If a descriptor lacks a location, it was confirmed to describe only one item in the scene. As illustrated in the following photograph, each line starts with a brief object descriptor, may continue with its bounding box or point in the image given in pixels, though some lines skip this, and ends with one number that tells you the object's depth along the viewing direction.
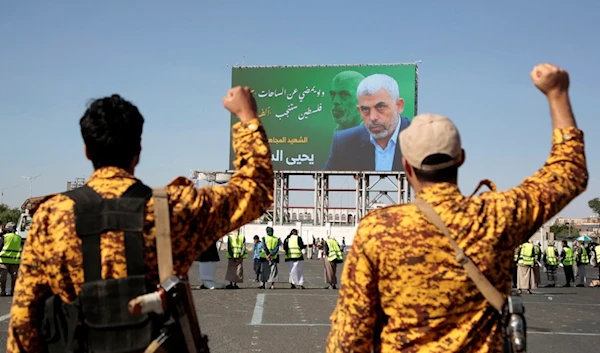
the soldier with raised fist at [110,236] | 2.40
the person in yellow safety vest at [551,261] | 25.41
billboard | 58.12
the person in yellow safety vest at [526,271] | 19.76
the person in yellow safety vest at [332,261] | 20.20
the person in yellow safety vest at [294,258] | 19.97
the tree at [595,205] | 113.06
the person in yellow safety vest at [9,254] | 16.23
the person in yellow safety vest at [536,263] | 20.75
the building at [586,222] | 154.50
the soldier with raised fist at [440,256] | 2.55
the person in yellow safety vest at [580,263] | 24.91
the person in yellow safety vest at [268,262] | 20.17
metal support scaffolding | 63.53
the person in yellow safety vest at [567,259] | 25.16
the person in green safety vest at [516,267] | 20.03
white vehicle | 30.28
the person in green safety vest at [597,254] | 24.80
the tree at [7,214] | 111.81
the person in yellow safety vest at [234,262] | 19.70
